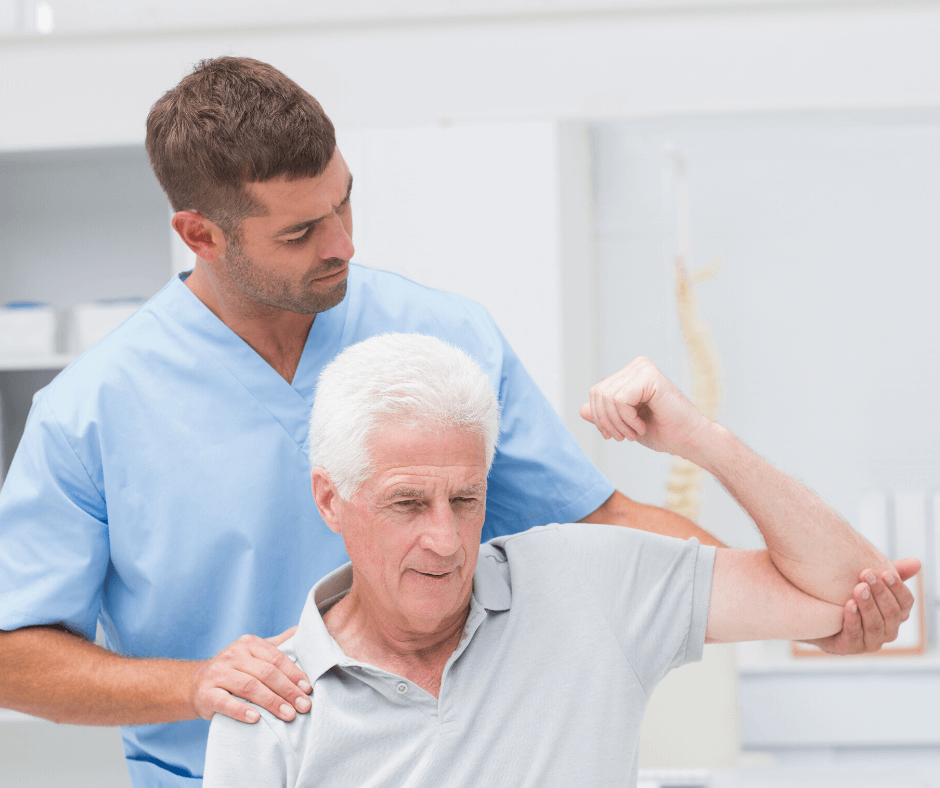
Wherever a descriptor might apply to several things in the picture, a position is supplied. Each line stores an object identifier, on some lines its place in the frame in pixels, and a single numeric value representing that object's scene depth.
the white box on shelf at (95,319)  4.40
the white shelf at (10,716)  4.23
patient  2.09
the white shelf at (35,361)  4.33
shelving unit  4.98
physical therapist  2.40
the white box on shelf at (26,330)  4.42
